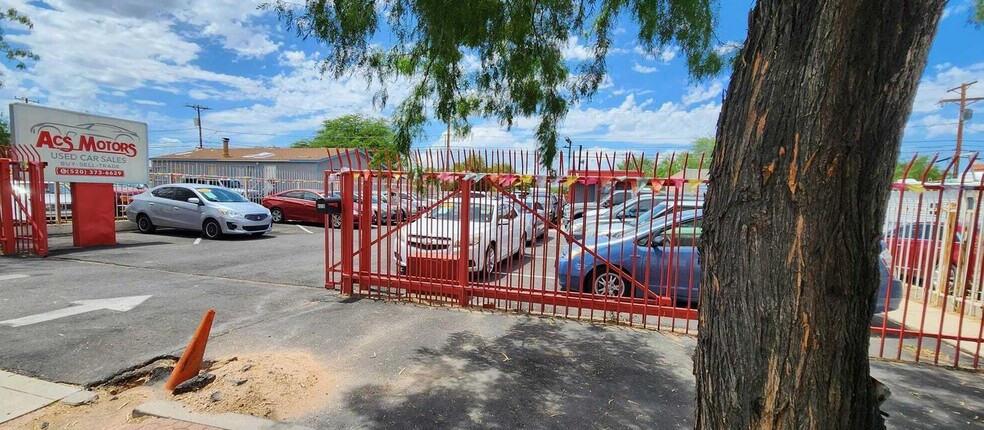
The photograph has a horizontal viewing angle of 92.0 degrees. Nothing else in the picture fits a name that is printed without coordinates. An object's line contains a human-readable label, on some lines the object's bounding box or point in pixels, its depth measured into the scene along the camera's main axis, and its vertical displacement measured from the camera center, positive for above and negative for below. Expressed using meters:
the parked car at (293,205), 17.81 -1.24
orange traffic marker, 3.80 -1.55
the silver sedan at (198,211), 12.52 -1.13
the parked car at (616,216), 9.61 -0.77
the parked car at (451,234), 6.07 -0.74
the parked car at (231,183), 19.20 -0.56
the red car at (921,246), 6.21 -0.74
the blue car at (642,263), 6.14 -1.04
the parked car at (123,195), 15.47 -0.96
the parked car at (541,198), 5.42 -0.20
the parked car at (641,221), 5.56 -0.60
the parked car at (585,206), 5.12 -0.45
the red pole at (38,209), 9.09 -0.88
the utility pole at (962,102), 30.20 +6.05
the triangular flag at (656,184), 4.98 +0.01
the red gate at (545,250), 5.30 -0.89
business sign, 9.19 +0.46
